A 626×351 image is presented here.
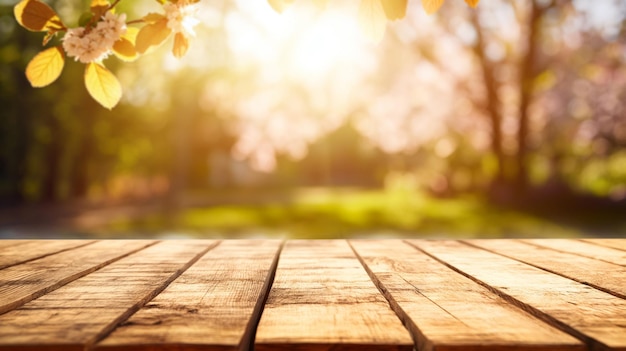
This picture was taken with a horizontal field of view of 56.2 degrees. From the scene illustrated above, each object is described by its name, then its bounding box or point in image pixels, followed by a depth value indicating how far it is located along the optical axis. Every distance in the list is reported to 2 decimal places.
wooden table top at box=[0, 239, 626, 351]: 1.12
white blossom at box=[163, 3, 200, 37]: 1.72
